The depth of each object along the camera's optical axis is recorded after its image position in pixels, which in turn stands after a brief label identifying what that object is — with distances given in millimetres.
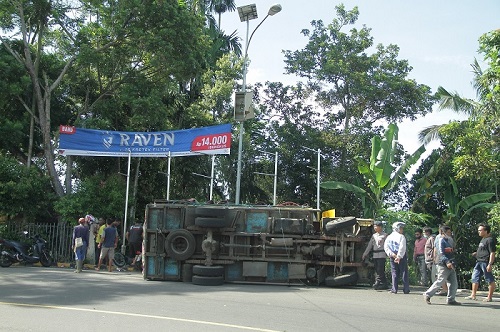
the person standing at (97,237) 18938
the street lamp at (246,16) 18359
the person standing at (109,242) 17188
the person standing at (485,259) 12156
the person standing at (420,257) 15836
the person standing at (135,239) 18422
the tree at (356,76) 29359
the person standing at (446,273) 11445
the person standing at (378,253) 13789
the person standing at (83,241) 16438
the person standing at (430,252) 14297
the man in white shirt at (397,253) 13102
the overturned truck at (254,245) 13984
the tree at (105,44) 23062
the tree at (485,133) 15859
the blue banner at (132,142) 22172
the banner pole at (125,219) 19825
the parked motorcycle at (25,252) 17669
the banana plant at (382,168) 19844
